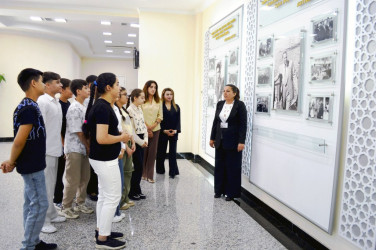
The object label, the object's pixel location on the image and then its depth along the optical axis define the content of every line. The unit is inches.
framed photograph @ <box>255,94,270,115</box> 151.6
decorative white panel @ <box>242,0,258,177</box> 168.7
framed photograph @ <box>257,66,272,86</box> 149.5
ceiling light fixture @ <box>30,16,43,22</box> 325.7
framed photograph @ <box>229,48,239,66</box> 194.7
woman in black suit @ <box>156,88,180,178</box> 218.1
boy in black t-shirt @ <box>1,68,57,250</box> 94.5
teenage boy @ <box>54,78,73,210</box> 140.1
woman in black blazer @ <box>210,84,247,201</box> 166.6
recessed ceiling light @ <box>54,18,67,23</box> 331.7
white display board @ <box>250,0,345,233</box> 105.0
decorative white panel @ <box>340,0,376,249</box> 88.6
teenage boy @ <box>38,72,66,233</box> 120.3
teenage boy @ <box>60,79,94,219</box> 132.5
